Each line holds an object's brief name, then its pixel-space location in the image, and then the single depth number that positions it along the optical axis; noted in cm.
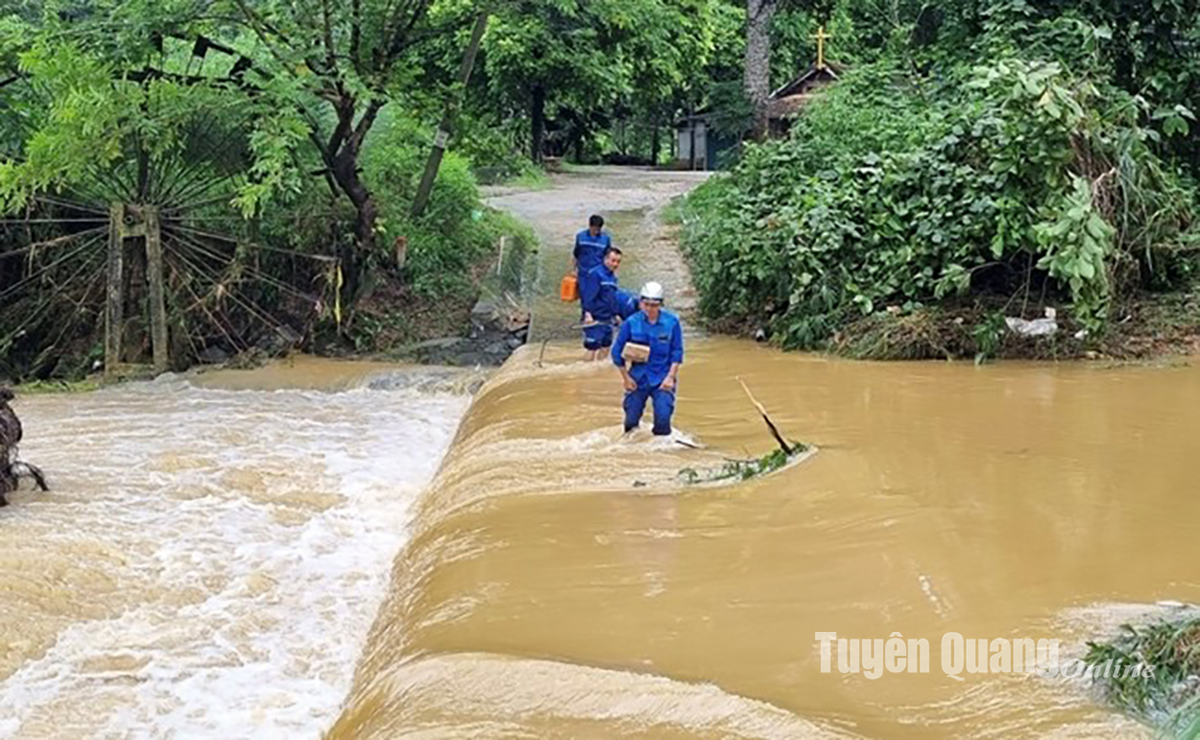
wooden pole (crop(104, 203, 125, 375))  1599
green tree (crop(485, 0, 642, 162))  1677
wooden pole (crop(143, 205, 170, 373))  1606
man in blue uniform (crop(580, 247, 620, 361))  1300
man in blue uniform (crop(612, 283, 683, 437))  921
